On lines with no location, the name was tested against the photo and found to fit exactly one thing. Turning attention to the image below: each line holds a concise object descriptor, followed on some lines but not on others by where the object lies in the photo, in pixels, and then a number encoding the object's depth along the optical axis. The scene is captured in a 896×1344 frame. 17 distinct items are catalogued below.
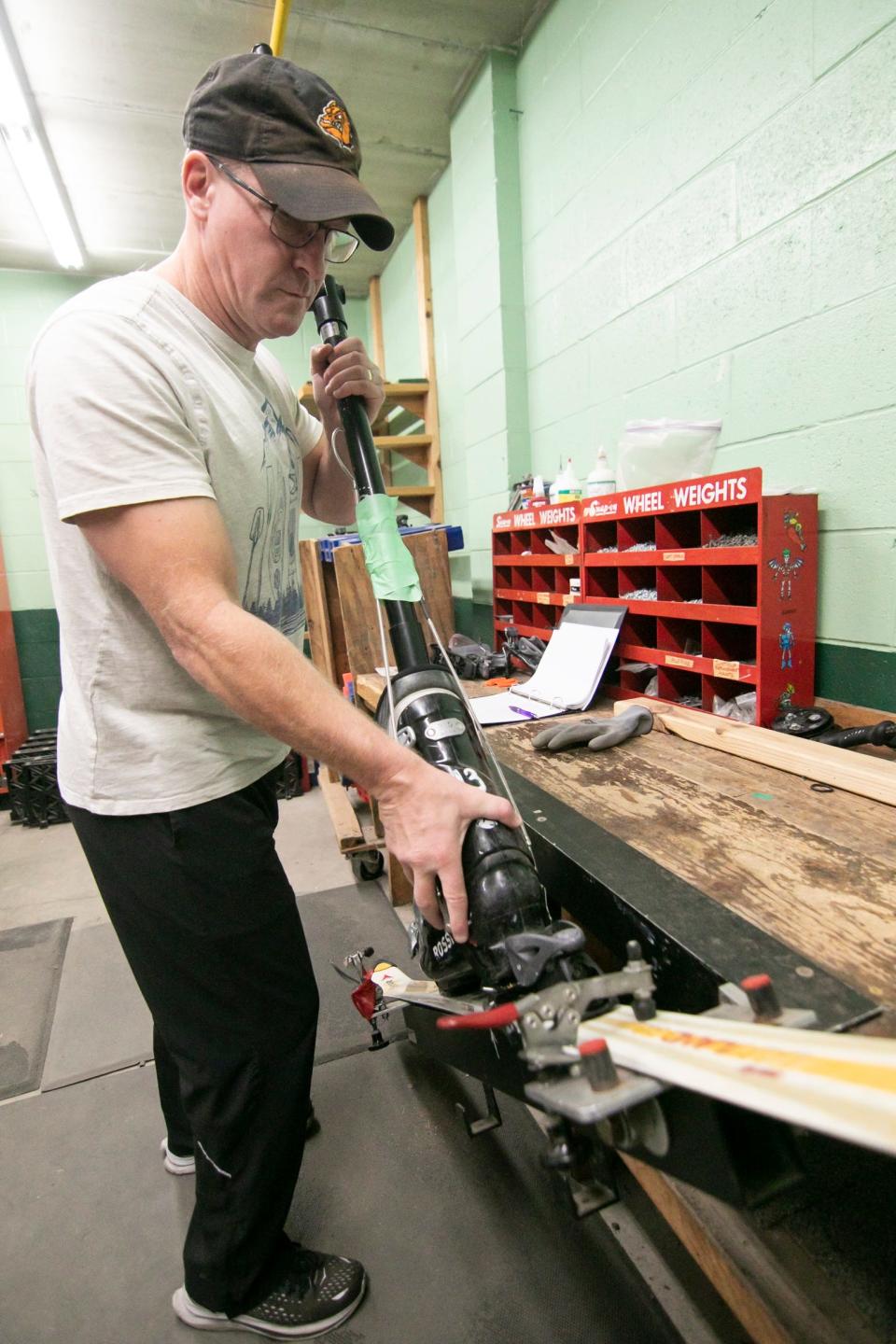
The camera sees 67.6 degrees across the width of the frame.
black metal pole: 0.97
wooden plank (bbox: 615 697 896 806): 1.00
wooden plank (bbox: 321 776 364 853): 2.29
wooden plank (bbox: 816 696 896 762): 1.29
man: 0.66
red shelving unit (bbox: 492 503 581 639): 1.89
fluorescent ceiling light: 2.24
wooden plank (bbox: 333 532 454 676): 2.37
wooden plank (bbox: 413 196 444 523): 3.33
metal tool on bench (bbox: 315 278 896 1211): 0.37
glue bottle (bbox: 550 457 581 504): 1.94
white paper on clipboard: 1.58
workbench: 0.54
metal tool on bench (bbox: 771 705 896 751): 1.16
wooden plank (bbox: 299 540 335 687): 2.74
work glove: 1.29
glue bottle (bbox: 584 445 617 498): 1.76
